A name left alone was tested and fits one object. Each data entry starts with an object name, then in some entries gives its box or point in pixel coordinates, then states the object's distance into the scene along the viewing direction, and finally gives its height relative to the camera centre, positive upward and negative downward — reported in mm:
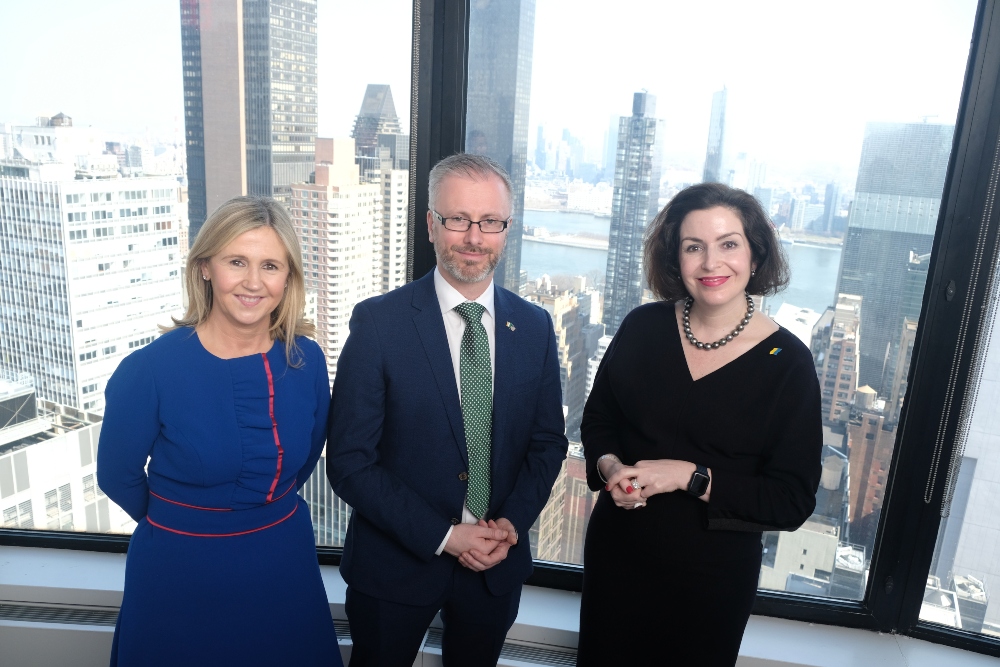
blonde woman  1671 -736
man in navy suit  1779 -714
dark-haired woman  1680 -664
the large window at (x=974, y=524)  2250 -1079
